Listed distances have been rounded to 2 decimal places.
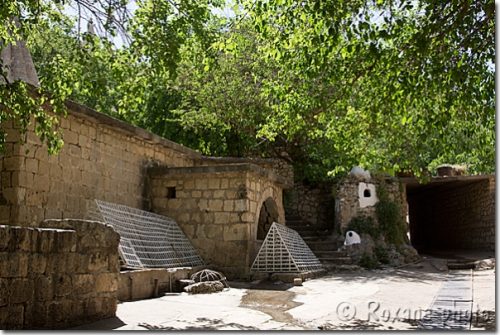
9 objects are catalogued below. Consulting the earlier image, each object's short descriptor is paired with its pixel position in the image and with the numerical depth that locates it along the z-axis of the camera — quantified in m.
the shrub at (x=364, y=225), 15.47
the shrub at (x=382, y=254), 14.70
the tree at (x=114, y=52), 6.36
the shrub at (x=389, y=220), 15.88
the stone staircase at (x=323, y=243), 14.10
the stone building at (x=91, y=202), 4.70
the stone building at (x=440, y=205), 16.12
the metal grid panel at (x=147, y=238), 8.84
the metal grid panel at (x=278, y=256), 10.59
